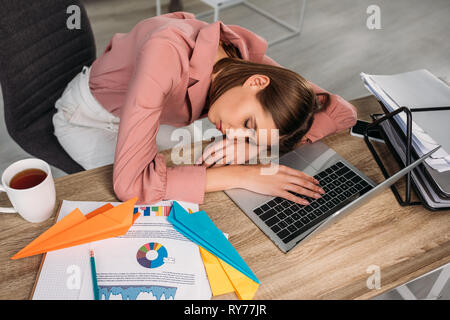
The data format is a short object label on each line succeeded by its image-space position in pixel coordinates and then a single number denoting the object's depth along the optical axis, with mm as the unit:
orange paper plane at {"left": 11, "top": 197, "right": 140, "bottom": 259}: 709
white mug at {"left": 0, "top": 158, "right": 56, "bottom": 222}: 708
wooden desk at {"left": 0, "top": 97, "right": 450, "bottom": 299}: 700
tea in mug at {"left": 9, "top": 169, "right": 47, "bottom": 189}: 744
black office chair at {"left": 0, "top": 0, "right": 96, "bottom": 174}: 1065
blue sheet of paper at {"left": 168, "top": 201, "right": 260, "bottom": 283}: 730
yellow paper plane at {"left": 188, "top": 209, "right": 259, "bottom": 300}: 687
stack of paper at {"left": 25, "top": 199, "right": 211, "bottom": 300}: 662
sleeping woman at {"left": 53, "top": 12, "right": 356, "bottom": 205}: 852
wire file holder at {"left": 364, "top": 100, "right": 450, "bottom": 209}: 893
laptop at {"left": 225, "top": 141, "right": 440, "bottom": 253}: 792
